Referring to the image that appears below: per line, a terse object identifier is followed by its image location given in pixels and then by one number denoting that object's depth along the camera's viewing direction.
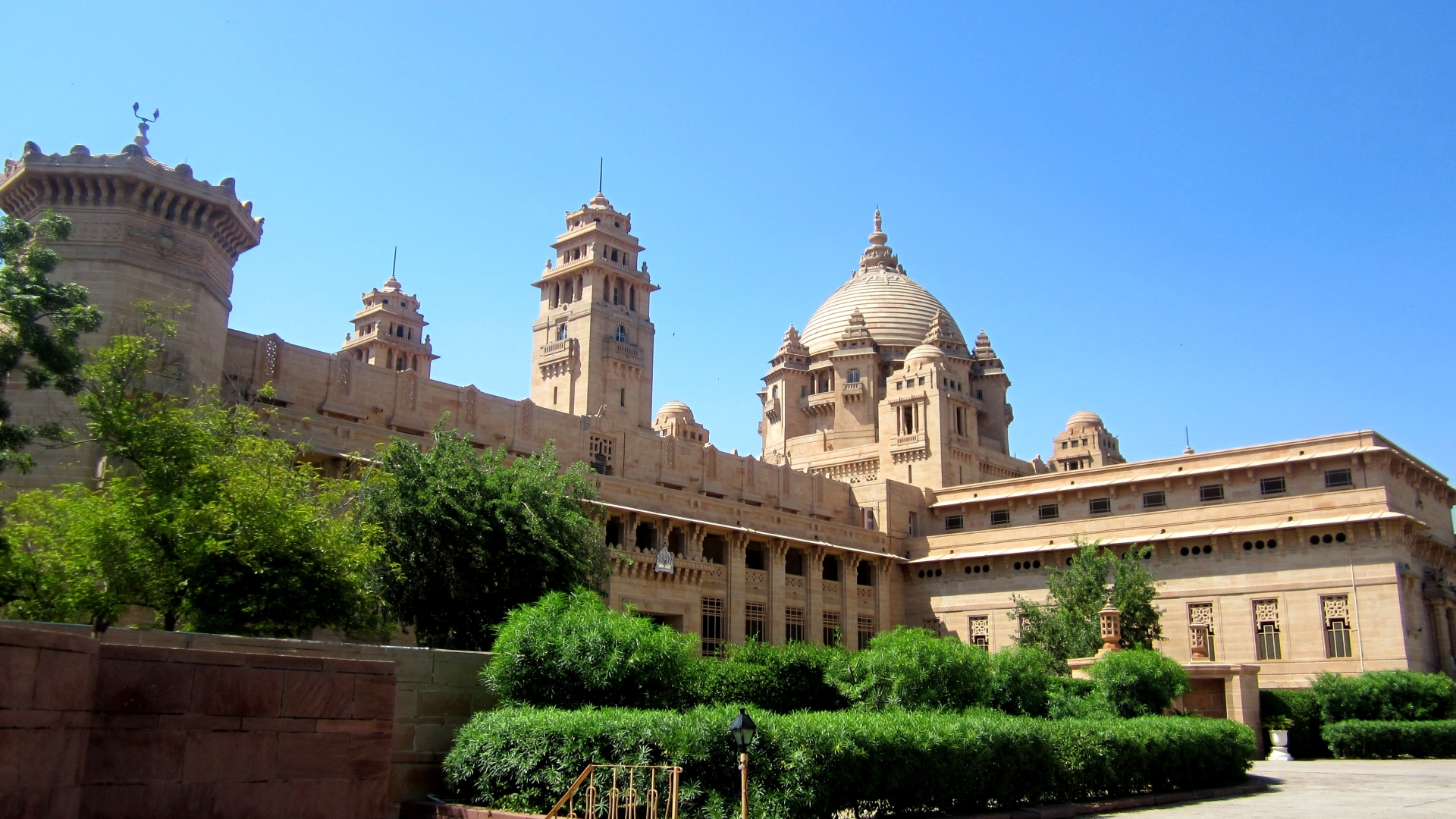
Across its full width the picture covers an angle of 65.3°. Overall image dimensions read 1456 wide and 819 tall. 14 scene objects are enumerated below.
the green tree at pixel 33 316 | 20.33
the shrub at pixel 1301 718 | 34.34
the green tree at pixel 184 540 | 20.12
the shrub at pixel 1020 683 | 24.31
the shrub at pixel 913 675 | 21.98
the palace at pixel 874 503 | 28.75
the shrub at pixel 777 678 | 22.06
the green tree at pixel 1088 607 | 38.28
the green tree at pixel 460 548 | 25.08
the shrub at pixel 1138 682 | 26.06
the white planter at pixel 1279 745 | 33.25
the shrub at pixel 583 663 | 17.66
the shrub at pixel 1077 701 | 25.36
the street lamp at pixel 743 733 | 13.59
